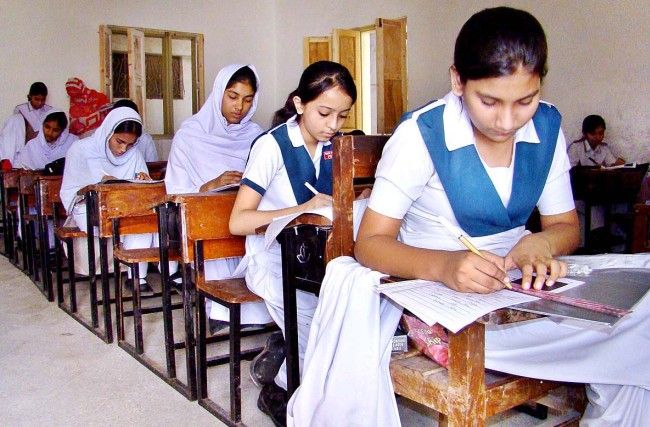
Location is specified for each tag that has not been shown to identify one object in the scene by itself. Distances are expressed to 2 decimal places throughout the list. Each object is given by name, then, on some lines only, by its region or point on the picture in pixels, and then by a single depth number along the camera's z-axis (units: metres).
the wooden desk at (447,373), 1.16
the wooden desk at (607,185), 5.40
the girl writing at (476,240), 1.22
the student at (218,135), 3.44
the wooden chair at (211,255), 2.23
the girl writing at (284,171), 2.18
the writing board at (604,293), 0.95
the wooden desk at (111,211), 3.17
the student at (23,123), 7.44
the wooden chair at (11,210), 5.30
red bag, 1.35
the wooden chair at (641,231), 3.94
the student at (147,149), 6.95
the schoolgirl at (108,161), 4.10
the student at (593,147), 6.29
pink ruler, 0.95
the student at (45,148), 6.64
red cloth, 6.93
